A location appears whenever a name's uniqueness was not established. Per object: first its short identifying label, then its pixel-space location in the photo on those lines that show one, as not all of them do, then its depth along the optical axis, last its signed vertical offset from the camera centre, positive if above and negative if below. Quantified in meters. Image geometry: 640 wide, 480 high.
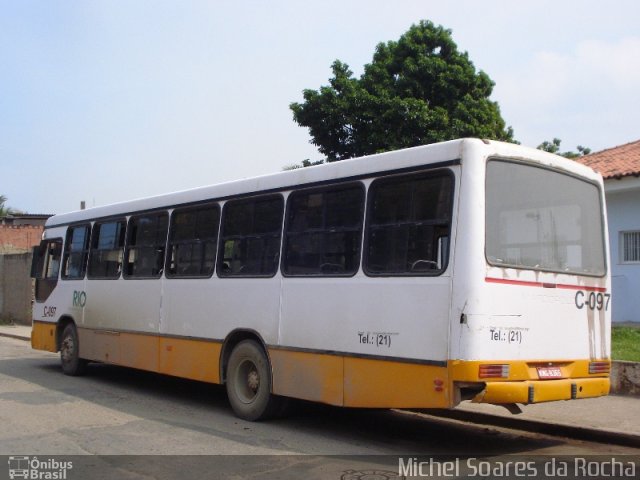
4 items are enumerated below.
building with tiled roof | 15.50 +2.70
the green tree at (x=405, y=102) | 19.88 +7.04
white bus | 6.74 +0.69
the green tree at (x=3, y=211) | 46.88 +7.76
